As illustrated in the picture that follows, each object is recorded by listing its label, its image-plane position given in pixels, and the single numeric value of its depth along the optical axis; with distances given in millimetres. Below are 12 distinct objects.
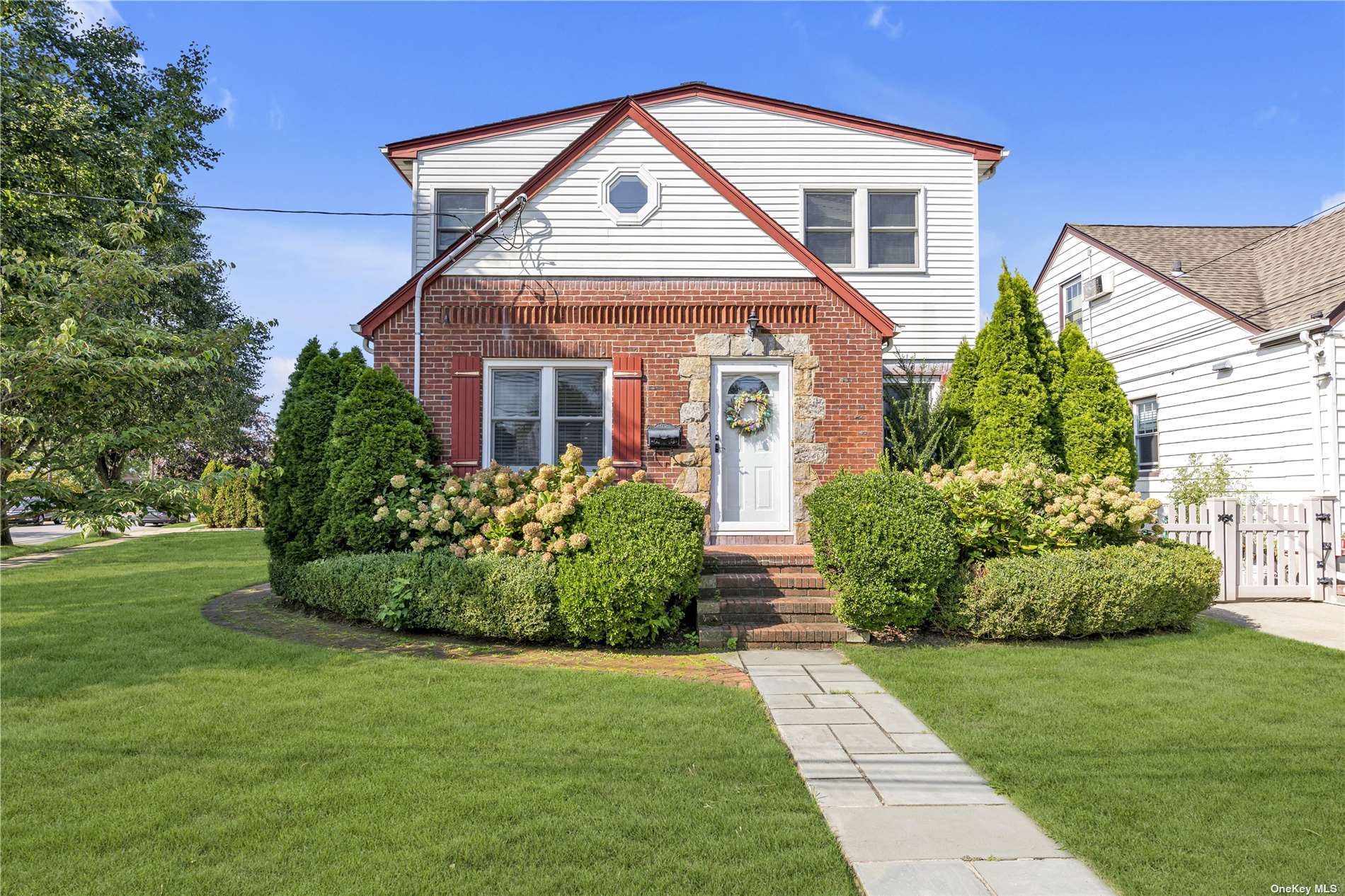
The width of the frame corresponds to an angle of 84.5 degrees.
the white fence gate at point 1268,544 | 9172
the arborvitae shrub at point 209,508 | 24047
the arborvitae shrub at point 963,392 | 10281
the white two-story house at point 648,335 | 9281
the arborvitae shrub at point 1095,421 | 10547
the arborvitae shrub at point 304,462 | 8500
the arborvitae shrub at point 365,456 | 8008
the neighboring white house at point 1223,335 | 10438
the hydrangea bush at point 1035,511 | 7305
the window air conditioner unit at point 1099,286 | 14906
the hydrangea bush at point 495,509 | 7086
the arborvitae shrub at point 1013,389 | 9766
